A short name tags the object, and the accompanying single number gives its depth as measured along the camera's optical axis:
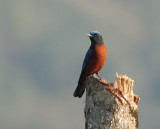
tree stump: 13.53
